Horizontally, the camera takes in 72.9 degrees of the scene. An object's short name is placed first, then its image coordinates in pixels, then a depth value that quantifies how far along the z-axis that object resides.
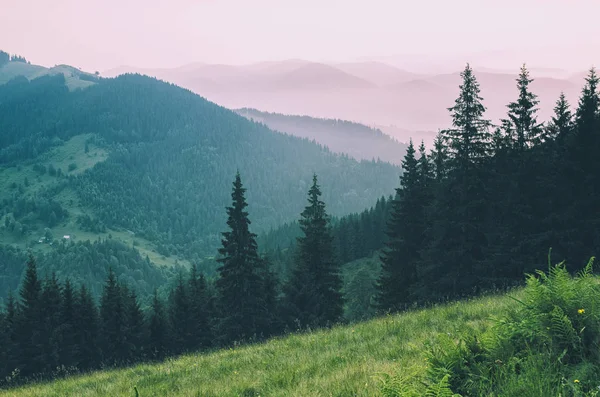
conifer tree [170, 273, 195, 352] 50.64
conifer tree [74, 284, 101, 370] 46.34
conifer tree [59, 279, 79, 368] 43.69
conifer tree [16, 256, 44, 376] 43.09
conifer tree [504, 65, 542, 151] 28.47
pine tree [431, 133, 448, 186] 37.19
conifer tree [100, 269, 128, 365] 47.31
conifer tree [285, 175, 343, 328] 39.56
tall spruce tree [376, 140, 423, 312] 35.59
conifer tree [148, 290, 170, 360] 51.00
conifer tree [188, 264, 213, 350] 50.59
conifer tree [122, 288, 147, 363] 48.03
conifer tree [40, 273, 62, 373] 42.59
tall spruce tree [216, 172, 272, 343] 38.47
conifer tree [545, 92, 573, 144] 27.77
